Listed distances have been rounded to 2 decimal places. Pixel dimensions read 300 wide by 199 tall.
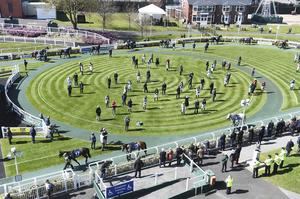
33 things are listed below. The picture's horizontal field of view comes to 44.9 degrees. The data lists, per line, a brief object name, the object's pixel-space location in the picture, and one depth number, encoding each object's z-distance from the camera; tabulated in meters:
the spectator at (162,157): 25.05
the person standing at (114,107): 34.59
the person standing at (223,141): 27.42
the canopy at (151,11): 76.69
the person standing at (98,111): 33.27
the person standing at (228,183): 22.25
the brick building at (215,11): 84.44
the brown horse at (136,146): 26.61
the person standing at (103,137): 28.08
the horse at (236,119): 32.78
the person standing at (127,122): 31.30
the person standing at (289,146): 26.40
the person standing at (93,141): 28.20
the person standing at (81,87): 40.12
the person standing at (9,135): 29.03
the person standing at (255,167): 23.98
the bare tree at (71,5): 65.18
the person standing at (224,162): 24.30
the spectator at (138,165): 23.62
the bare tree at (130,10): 79.19
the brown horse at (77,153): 25.00
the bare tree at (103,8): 71.64
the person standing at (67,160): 24.34
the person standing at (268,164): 24.28
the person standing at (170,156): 25.61
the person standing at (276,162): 24.48
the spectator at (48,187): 21.53
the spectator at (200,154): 25.38
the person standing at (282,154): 24.75
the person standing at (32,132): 28.75
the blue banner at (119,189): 21.42
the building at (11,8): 77.19
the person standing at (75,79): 41.94
